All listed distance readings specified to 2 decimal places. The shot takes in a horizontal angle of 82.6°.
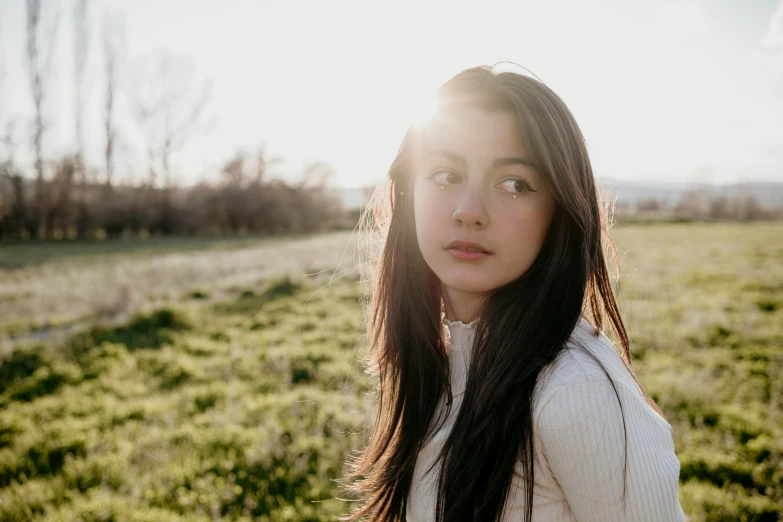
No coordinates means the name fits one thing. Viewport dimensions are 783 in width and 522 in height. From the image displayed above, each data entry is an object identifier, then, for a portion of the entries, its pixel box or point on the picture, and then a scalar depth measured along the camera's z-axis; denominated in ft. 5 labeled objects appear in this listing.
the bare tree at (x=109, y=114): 112.78
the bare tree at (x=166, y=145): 122.11
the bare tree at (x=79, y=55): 107.14
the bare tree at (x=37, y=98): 97.66
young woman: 3.72
